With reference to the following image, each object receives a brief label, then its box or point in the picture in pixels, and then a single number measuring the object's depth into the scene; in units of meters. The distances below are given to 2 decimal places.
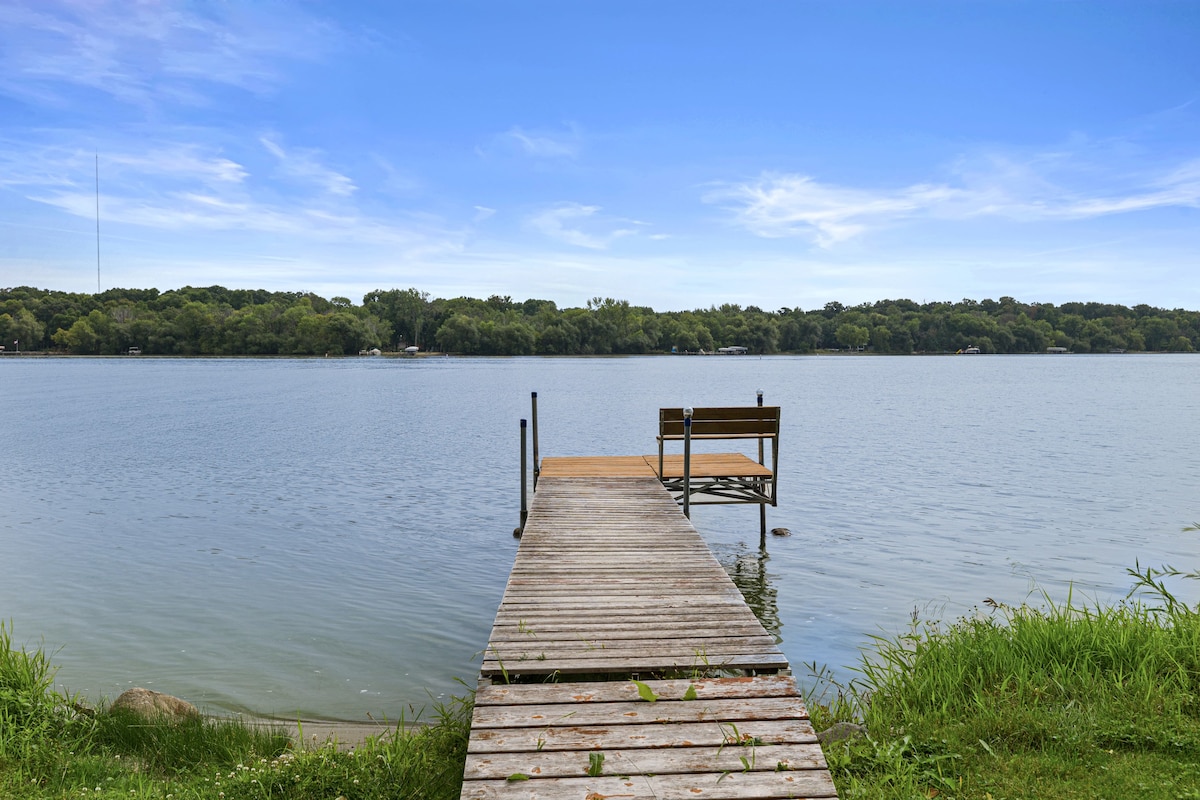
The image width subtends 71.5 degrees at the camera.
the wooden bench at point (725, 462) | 12.18
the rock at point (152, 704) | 5.89
